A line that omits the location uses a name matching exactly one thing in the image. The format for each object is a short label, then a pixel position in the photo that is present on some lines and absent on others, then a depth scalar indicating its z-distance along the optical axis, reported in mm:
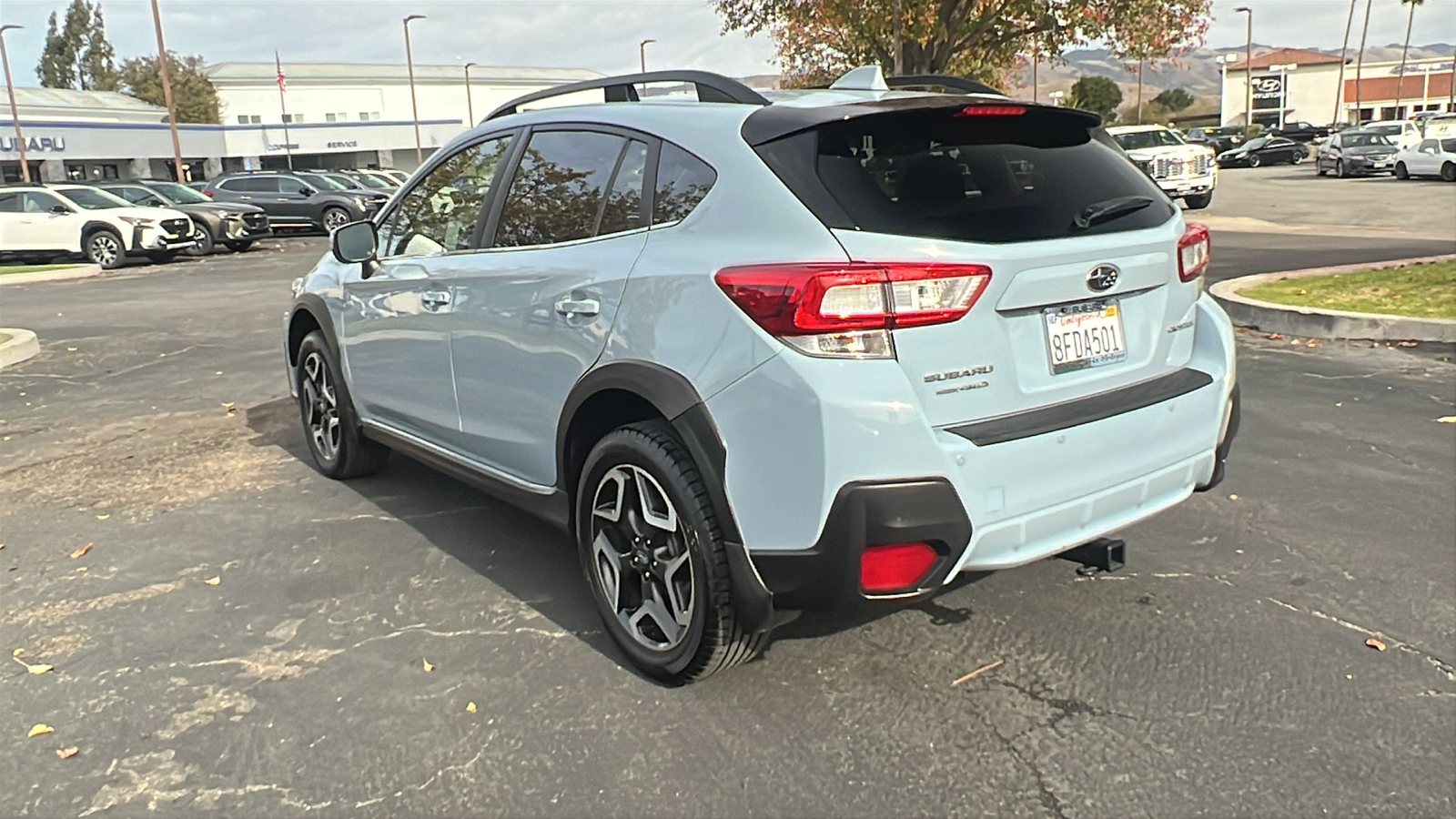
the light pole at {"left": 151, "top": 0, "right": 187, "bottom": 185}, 38438
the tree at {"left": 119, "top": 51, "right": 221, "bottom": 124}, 75938
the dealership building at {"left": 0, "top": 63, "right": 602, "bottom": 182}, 61688
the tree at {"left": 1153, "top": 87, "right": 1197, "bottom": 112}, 114875
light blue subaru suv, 2750
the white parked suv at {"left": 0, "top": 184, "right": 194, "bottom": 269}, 20047
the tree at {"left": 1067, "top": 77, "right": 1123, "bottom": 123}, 79088
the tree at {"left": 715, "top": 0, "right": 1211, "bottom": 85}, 19938
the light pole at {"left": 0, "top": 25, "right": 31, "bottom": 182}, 48403
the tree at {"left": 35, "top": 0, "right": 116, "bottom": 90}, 99375
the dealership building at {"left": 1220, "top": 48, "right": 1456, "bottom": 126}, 99438
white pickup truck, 23953
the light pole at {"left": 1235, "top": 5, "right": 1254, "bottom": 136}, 81038
